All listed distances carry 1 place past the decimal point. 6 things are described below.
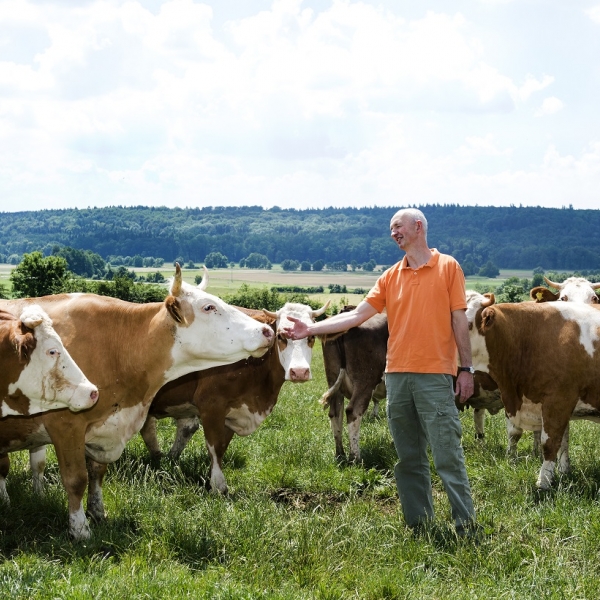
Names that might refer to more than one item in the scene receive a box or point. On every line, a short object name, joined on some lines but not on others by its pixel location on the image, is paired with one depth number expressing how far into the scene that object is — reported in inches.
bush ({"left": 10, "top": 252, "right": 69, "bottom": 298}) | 2519.7
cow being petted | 318.3
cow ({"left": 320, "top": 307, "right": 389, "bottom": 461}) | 377.4
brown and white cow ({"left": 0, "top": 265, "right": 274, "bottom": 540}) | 261.7
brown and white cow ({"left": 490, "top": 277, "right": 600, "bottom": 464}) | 315.9
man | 240.2
